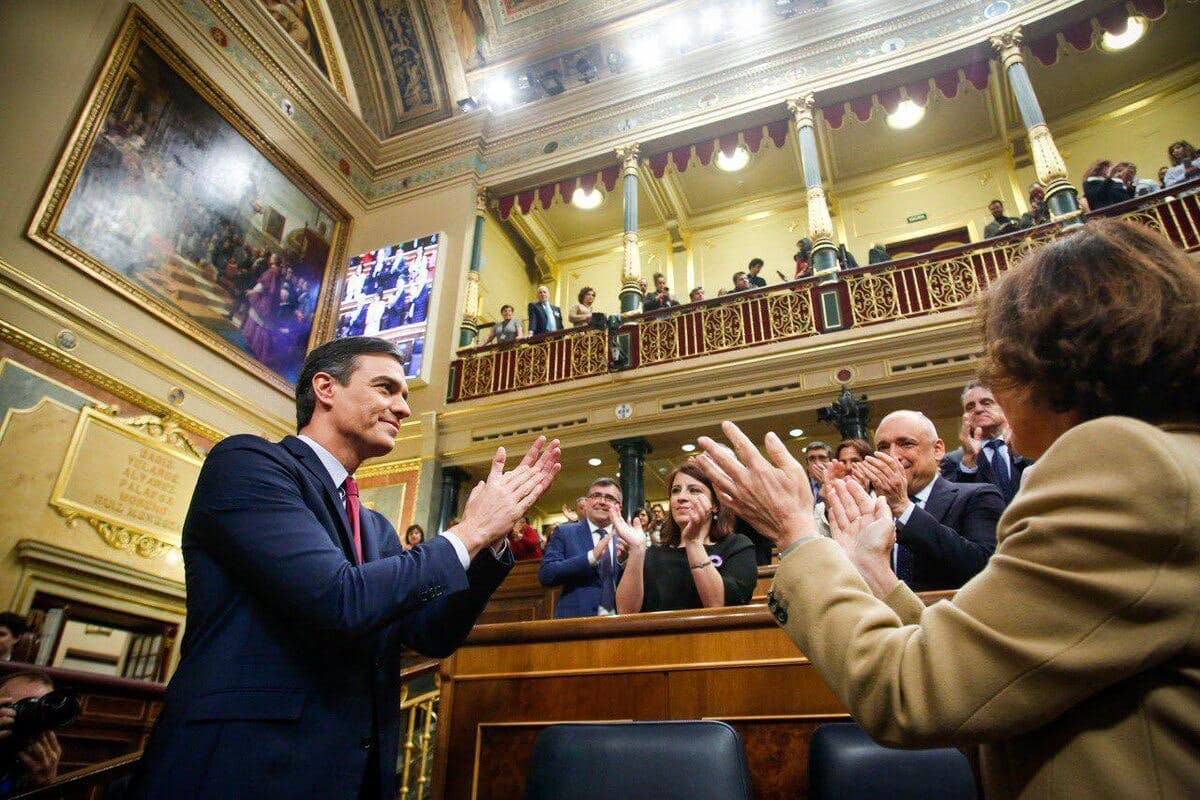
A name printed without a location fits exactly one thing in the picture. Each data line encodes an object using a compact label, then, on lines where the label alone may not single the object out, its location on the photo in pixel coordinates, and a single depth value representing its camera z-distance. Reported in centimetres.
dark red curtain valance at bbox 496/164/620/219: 979
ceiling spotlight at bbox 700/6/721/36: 927
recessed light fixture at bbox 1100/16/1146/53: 840
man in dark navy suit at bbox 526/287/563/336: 888
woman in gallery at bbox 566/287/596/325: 866
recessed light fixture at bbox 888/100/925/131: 951
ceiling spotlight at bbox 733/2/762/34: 904
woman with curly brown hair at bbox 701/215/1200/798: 67
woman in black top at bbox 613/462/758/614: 231
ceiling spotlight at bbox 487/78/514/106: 1021
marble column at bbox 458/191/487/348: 909
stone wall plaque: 581
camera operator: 200
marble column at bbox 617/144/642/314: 861
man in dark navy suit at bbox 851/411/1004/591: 165
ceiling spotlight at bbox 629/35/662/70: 951
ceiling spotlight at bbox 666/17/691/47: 941
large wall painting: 648
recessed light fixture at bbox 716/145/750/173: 1021
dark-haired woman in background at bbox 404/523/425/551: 722
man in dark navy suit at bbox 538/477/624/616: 313
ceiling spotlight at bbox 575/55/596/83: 984
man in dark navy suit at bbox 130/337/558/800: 107
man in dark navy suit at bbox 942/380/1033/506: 287
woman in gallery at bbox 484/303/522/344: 880
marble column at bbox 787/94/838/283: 770
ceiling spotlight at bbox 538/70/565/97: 991
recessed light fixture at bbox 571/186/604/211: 1085
